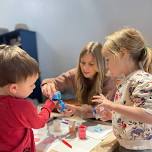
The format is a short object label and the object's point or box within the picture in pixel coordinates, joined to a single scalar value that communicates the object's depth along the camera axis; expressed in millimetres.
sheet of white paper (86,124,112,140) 1105
